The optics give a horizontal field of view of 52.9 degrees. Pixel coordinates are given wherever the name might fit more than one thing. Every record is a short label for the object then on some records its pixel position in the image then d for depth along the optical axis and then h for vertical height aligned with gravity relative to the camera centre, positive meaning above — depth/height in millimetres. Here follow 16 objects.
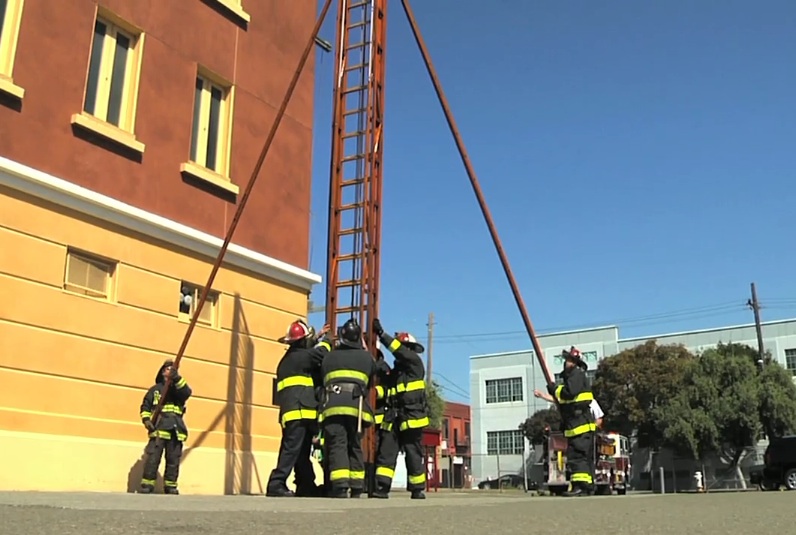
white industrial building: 49250 +6774
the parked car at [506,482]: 41853 -274
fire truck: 16031 +278
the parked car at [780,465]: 21250 +307
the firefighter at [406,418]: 9328 +669
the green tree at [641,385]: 41188 +4683
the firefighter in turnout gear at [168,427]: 9570 +582
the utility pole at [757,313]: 40878 +8598
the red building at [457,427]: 76062 +4783
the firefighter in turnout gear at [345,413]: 8445 +668
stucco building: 8969 +3186
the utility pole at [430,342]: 49144 +8188
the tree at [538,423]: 48228 +3184
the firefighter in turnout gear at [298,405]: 8820 +778
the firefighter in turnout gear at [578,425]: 9883 +638
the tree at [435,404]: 51181 +4575
